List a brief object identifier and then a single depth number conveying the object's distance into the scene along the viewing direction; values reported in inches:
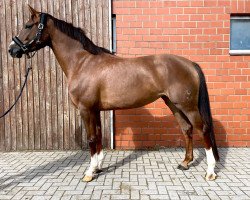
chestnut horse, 135.8
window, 196.5
